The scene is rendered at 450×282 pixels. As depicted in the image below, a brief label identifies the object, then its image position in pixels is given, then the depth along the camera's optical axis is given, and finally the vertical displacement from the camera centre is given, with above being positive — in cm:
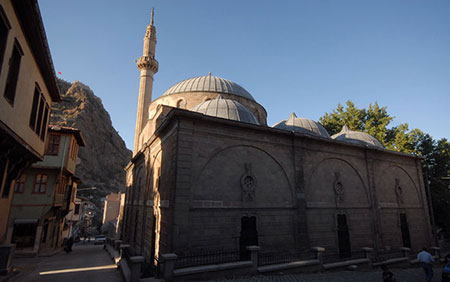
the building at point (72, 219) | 2744 -160
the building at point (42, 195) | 1694 +62
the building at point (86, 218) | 4324 -253
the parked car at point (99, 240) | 3259 -454
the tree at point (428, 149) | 2375 +580
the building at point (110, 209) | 4771 -68
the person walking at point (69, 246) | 1950 -317
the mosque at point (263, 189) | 1091 +103
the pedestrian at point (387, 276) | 704 -188
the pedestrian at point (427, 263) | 1020 -215
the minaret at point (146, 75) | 2755 +1502
